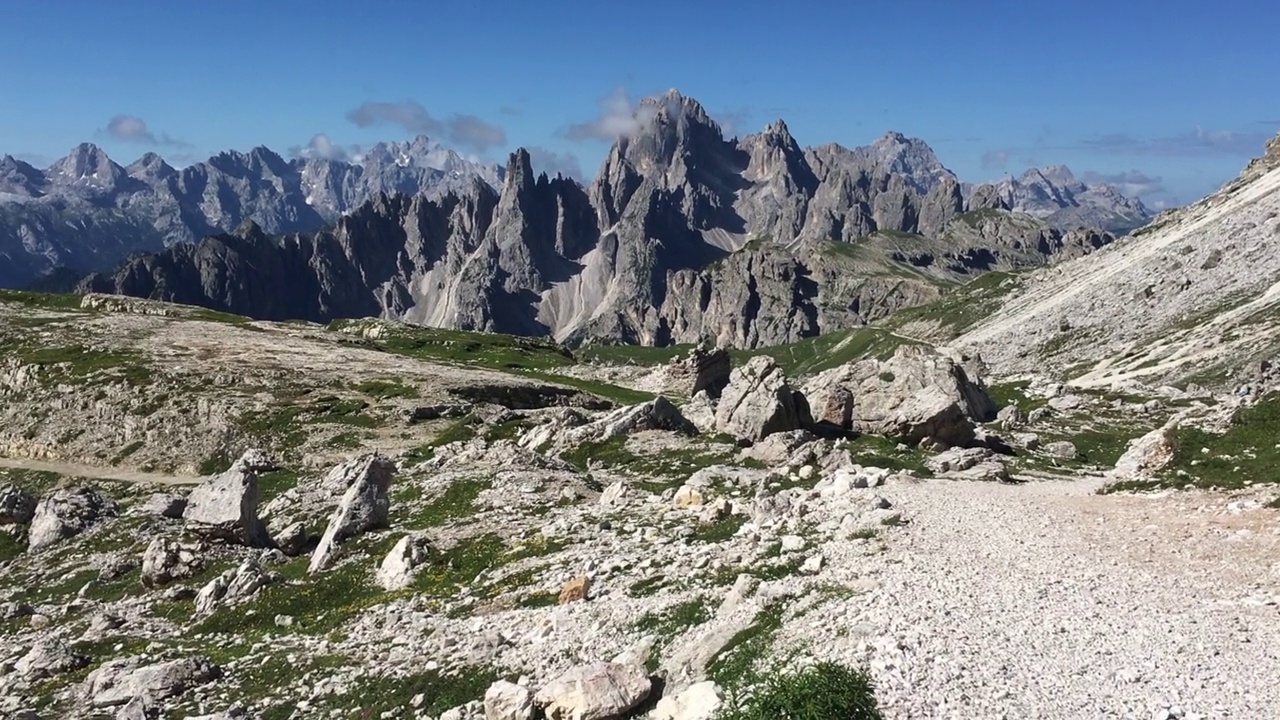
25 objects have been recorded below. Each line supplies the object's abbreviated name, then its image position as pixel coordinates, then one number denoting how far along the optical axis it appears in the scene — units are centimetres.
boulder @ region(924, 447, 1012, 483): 3850
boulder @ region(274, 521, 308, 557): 3673
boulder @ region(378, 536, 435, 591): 2917
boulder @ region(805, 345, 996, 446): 4938
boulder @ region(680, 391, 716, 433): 5672
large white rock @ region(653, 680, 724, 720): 1534
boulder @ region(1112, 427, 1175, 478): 3759
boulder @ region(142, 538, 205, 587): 3331
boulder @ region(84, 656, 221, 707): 2234
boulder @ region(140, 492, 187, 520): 4498
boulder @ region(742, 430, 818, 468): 4297
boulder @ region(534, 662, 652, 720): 1673
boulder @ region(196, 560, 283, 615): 2947
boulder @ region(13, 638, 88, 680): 2541
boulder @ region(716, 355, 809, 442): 5062
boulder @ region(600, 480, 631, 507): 3506
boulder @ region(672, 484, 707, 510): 3319
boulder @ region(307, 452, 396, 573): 3441
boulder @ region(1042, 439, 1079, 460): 4834
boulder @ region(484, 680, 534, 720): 1730
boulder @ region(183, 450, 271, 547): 3581
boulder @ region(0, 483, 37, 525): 4678
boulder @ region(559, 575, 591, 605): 2402
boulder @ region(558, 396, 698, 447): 5281
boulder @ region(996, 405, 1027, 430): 5970
